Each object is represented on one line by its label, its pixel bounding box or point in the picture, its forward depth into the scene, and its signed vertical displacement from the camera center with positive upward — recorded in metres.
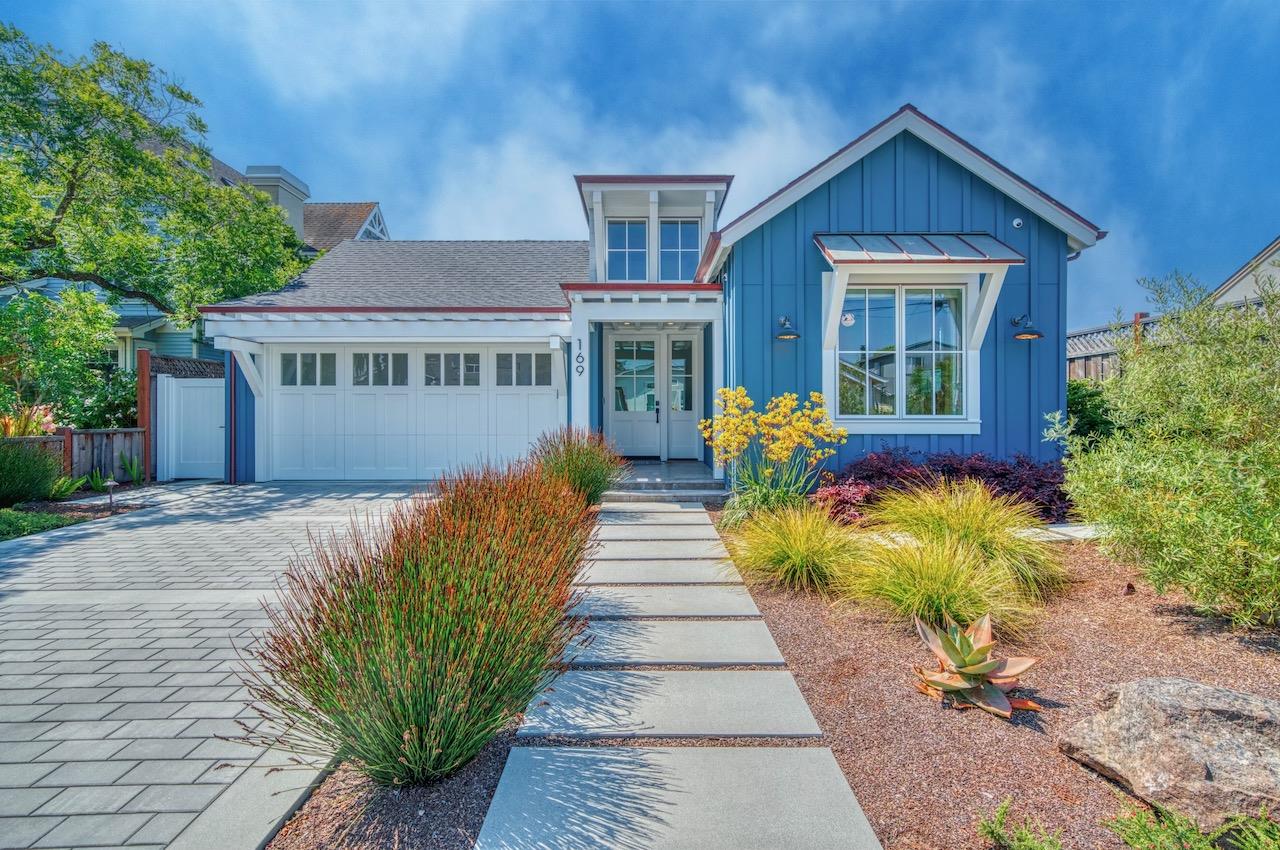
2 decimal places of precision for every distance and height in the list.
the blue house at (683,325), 7.57 +1.42
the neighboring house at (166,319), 14.68 +2.51
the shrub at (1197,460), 3.31 -0.23
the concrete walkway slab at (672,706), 2.59 -1.29
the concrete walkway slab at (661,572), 4.71 -1.19
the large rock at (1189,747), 2.04 -1.15
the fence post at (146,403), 10.51 +0.34
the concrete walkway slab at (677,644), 3.29 -1.26
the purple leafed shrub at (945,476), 6.54 -0.62
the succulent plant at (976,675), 2.75 -1.16
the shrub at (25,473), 7.98 -0.67
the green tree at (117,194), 10.74 +4.50
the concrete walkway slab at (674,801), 1.94 -1.31
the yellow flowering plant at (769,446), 6.20 -0.25
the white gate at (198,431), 10.89 -0.15
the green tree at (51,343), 9.48 +1.27
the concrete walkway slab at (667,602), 4.00 -1.23
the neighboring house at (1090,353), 9.14 +1.08
